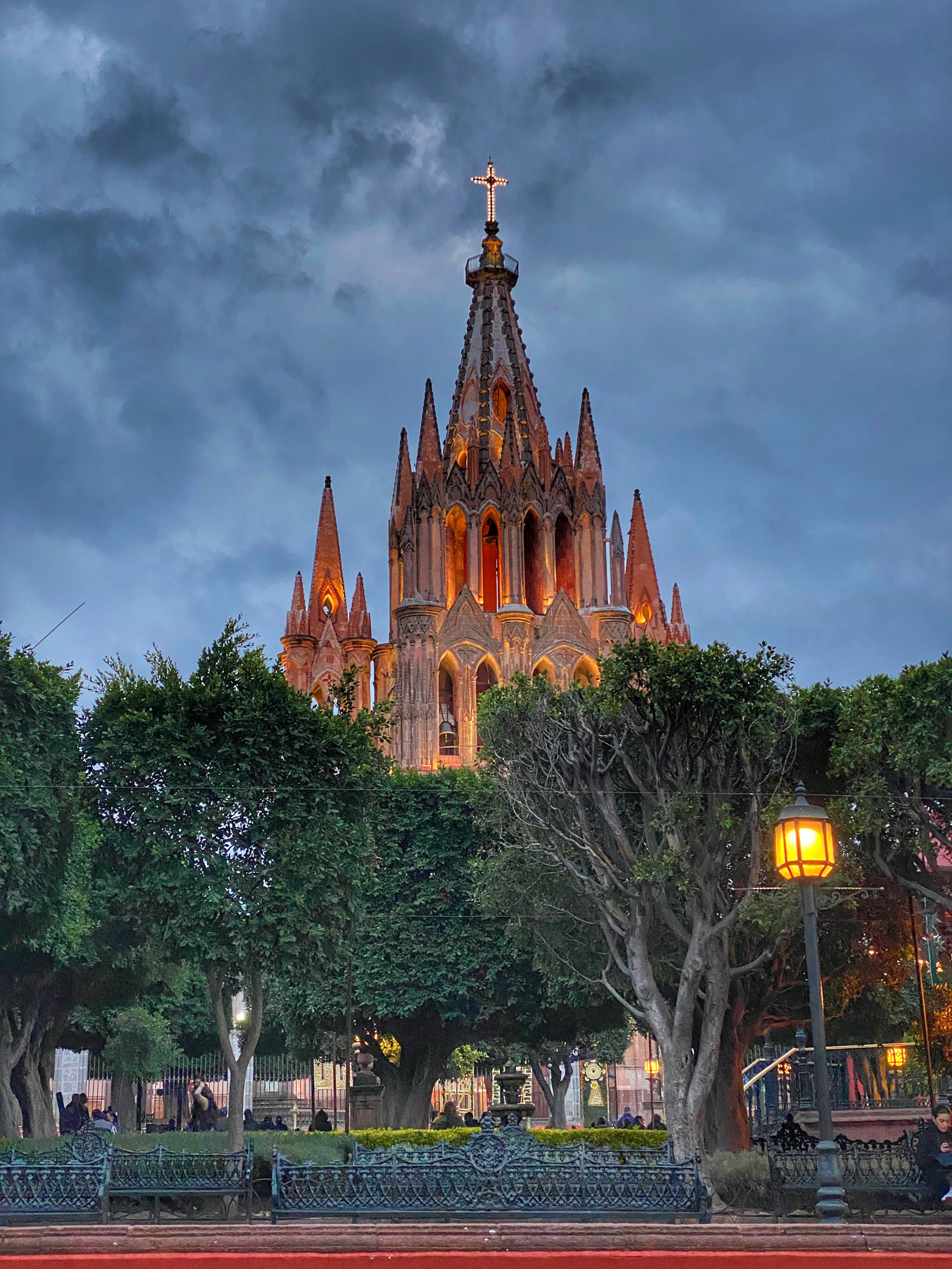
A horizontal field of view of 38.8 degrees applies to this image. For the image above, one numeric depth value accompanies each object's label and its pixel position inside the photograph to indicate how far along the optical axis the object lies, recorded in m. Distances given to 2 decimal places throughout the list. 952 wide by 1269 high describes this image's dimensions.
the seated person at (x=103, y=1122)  29.21
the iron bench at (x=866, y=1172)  19.75
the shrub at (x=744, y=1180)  21.00
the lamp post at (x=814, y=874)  13.57
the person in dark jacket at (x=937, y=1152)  17.45
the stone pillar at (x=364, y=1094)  35.25
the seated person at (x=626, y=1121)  40.19
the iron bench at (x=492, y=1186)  15.24
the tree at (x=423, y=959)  37.41
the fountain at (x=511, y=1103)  29.20
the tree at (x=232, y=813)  28.00
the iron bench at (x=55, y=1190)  16.02
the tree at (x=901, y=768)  27.41
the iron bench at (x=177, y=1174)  18.41
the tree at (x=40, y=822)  27.45
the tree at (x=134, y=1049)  47.75
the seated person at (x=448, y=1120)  36.19
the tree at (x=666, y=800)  28.23
